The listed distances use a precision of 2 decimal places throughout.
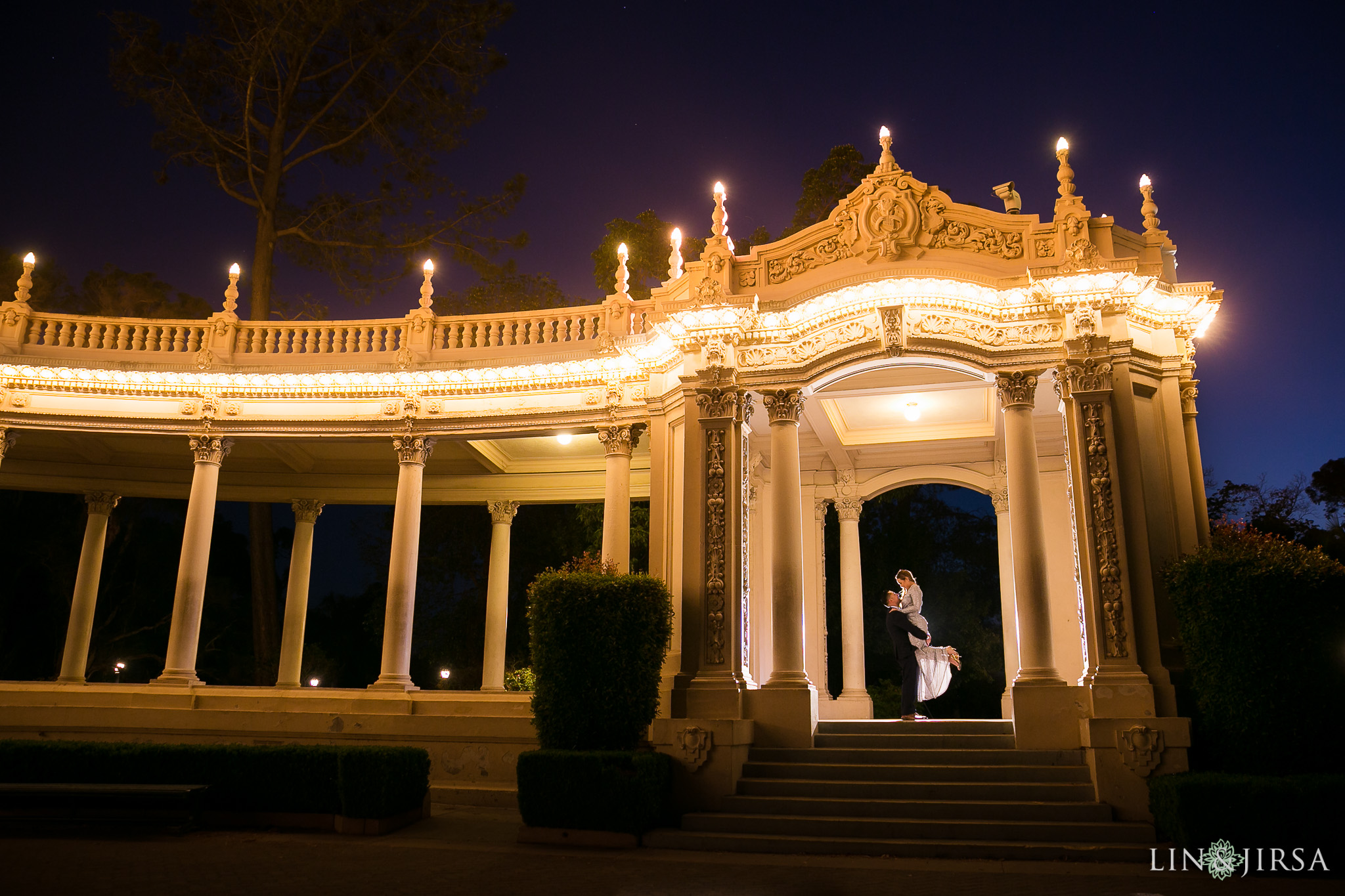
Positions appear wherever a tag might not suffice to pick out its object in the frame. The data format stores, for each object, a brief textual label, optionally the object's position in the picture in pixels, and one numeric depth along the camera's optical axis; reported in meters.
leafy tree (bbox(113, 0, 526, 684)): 25.38
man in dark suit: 15.46
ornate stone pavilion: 12.74
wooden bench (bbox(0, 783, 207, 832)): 10.66
